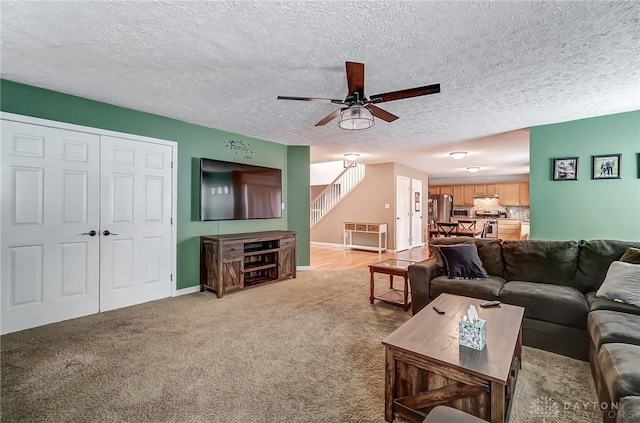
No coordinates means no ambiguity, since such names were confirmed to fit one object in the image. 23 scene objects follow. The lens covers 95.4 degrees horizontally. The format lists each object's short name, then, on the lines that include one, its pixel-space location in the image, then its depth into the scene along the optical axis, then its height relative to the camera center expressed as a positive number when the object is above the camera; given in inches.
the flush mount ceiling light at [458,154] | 242.1 +49.5
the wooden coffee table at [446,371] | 57.2 -33.0
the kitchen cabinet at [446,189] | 440.4 +36.6
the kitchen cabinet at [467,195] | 419.2 +26.4
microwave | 423.5 +1.5
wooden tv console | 162.9 -28.5
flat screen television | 170.4 +14.2
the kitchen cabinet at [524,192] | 371.9 +26.4
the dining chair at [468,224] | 354.5 -13.5
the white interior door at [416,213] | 358.0 +0.1
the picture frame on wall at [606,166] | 146.8 +24.0
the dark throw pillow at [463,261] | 124.7 -21.3
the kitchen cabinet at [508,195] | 379.2 +24.2
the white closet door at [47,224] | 113.8 -4.8
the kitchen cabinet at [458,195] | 429.4 +26.8
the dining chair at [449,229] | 271.7 -16.3
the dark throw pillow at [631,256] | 100.6 -15.2
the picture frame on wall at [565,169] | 156.3 +24.1
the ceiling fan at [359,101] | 85.3 +37.4
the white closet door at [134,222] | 138.2 -4.8
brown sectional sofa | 61.7 -30.0
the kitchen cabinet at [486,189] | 395.6 +33.3
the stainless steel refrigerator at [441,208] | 425.7 +7.5
